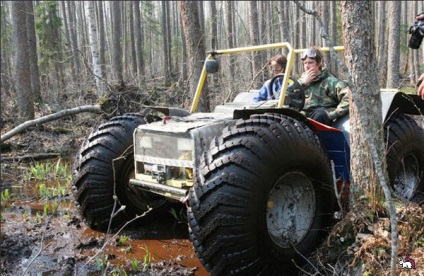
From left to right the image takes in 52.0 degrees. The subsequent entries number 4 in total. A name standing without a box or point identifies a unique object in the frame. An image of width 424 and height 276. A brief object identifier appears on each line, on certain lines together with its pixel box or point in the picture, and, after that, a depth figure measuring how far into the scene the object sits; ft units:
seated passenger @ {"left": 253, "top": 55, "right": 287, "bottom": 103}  16.34
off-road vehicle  10.82
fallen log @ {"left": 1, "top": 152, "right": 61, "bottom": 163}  26.76
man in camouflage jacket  16.19
